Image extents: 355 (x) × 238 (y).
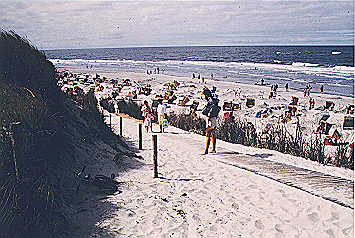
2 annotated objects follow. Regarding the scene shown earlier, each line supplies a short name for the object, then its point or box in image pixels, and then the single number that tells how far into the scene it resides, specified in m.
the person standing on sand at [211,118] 8.27
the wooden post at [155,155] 6.20
